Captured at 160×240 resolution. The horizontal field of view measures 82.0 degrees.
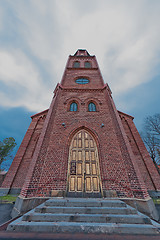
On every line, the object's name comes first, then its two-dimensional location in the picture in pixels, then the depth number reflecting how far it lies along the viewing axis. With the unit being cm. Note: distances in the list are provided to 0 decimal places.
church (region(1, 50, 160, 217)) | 471
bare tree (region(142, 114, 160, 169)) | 1279
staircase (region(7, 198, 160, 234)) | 209
